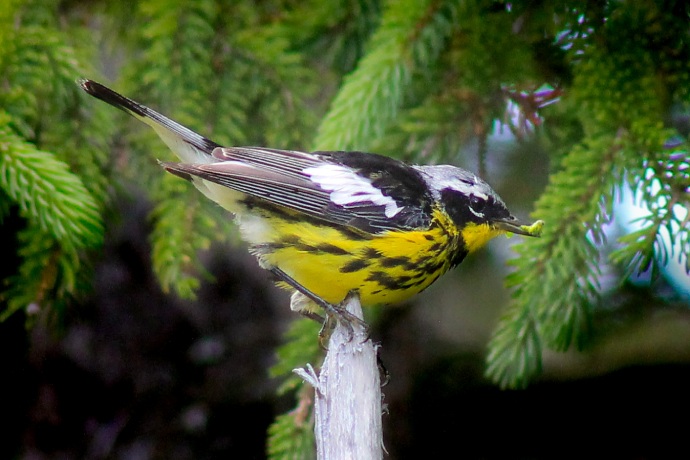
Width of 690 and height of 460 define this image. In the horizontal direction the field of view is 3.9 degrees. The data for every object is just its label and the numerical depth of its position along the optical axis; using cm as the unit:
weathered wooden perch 249
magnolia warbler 253
